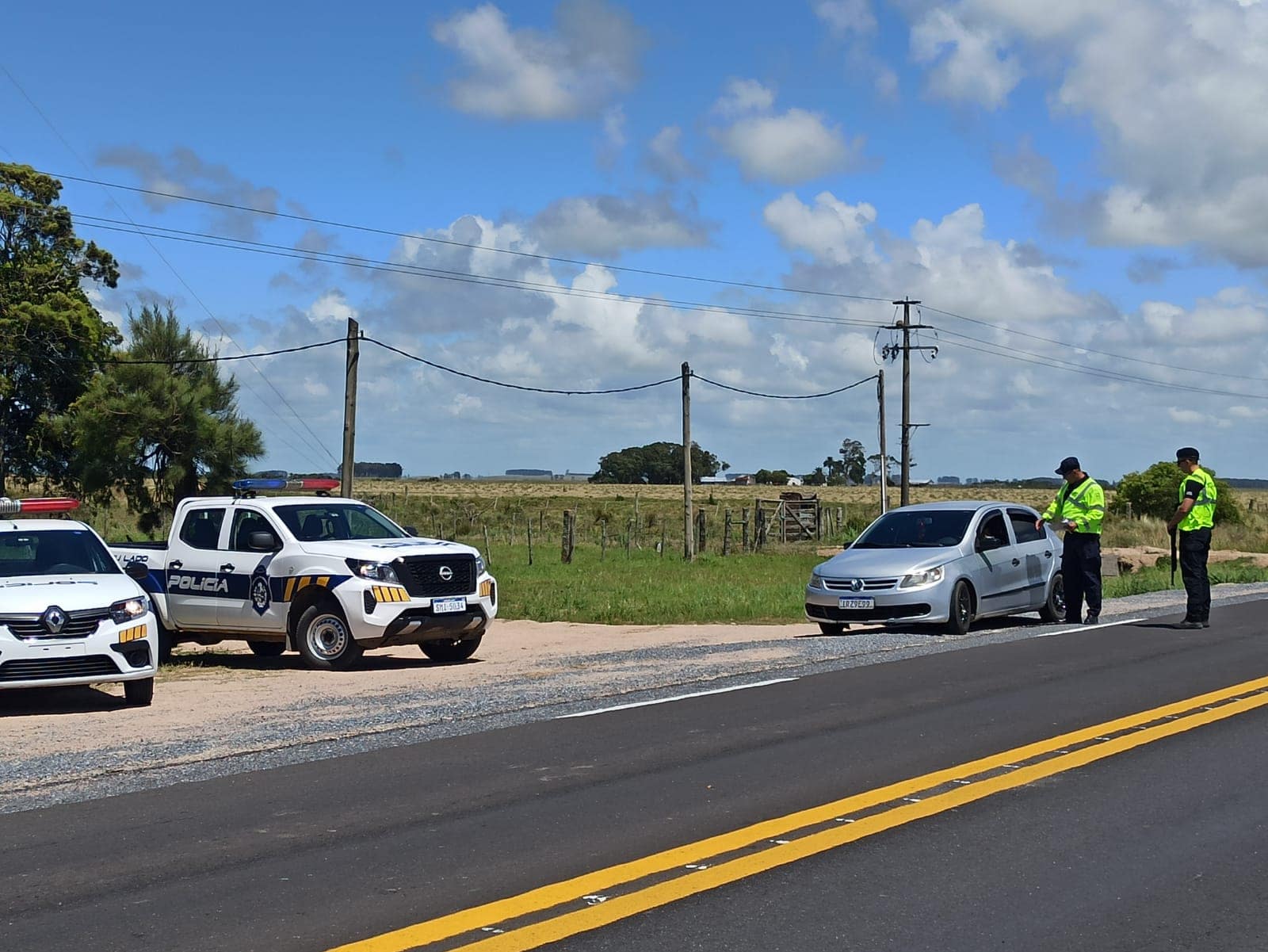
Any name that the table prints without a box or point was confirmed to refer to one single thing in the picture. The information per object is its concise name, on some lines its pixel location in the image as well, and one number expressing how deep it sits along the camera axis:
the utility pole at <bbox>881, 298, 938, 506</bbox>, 49.38
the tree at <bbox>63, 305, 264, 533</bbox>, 42.53
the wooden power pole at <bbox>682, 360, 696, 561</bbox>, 41.12
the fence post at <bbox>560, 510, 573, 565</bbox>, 39.22
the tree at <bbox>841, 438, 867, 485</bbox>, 126.94
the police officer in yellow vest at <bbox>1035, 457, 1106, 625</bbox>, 16.62
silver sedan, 16.55
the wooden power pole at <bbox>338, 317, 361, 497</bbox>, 30.50
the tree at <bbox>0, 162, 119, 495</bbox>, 43.00
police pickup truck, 15.32
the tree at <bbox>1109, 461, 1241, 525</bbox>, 54.22
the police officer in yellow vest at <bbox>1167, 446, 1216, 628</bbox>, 15.61
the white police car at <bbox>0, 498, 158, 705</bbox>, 11.91
